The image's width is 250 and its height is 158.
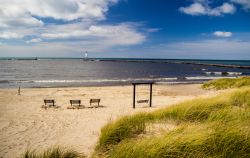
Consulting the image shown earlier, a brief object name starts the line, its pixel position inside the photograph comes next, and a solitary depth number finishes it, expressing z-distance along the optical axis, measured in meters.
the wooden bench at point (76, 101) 14.82
